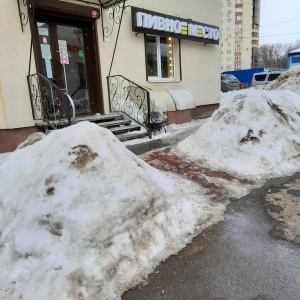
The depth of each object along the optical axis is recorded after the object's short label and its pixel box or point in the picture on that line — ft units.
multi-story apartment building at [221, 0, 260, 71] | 215.92
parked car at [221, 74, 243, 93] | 64.64
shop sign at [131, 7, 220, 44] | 24.63
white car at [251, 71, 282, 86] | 69.00
